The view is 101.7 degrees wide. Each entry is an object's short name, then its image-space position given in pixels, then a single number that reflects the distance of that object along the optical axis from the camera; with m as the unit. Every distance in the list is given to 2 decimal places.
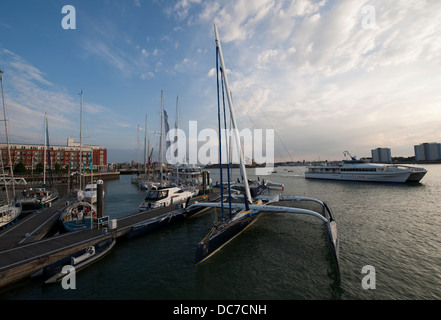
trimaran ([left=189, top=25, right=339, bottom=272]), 10.70
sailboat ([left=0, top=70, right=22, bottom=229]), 15.73
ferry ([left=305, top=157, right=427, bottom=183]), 47.72
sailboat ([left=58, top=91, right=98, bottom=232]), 14.43
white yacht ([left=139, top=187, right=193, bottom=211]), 21.18
